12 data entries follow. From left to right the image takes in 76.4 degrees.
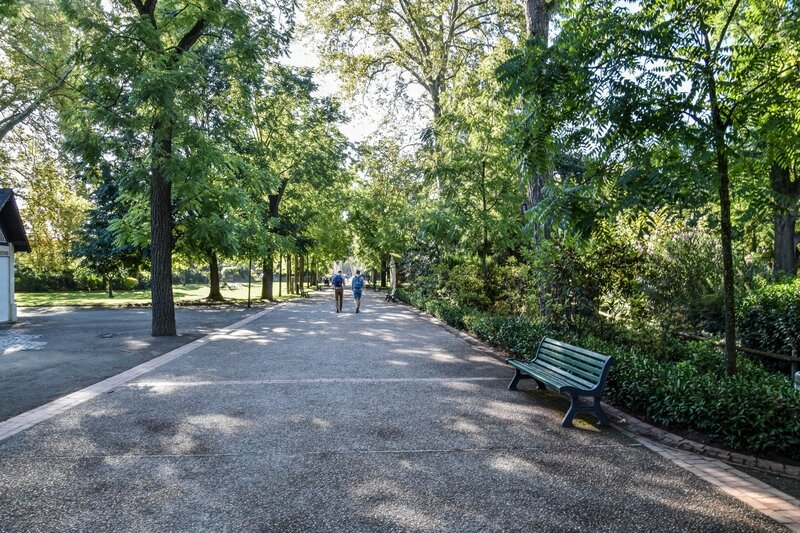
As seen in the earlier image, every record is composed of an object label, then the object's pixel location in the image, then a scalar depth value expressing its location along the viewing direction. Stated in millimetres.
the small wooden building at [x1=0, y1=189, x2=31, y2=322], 18281
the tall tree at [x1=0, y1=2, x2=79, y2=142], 18438
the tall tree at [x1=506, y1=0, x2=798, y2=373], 5176
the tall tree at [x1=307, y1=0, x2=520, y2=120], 20578
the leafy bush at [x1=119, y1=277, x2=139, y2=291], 46450
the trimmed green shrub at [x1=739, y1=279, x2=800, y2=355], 7953
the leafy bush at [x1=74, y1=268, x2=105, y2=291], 44188
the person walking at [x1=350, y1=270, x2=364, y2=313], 21594
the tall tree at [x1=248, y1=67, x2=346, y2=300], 26703
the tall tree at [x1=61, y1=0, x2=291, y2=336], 10414
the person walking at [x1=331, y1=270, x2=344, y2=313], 22388
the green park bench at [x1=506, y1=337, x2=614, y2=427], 5594
